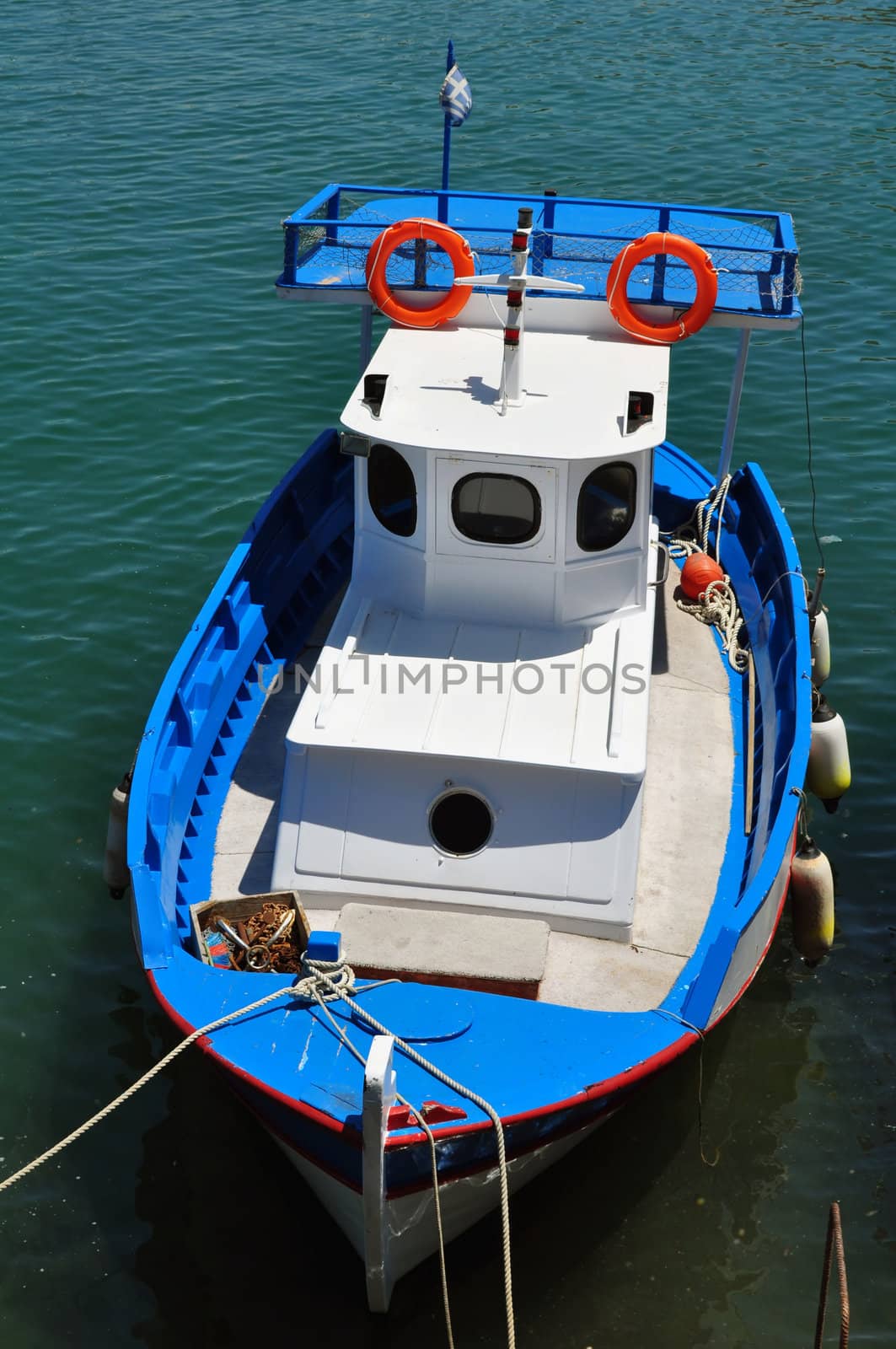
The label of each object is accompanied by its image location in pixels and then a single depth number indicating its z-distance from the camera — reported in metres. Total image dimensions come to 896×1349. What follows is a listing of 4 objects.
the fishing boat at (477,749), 7.29
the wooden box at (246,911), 8.30
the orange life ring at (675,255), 10.60
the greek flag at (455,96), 12.46
